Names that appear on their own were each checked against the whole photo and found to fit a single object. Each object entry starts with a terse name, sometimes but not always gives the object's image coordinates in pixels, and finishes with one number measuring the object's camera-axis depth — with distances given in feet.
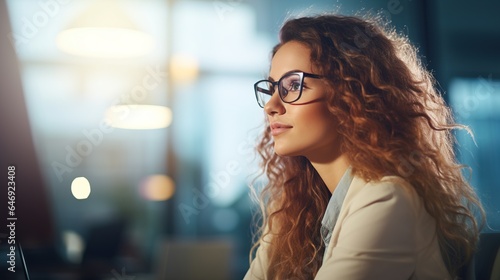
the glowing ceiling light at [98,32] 10.36
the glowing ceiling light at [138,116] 13.51
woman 3.77
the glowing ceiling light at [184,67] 13.91
